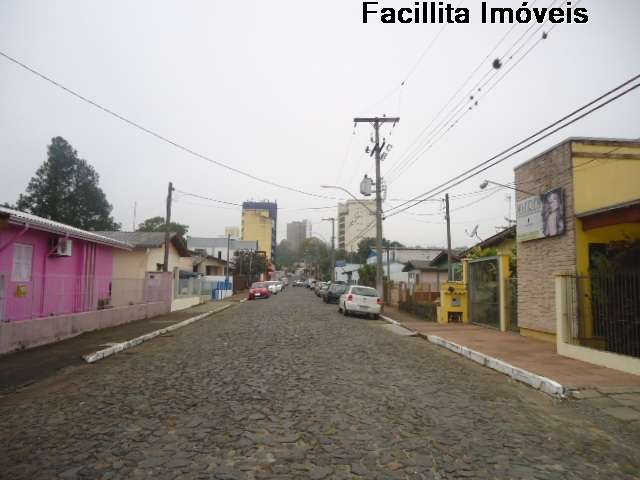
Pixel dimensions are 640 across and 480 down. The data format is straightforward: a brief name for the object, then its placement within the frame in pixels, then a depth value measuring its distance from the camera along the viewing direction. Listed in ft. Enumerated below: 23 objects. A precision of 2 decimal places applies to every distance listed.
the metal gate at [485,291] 53.52
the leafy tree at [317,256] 317.22
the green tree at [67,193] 167.94
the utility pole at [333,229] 181.08
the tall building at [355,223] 352.08
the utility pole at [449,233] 83.35
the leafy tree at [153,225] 244.83
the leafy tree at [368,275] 129.15
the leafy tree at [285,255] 521.65
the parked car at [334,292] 101.89
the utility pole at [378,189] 82.79
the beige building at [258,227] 381.40
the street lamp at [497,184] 46.19
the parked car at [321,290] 135.95
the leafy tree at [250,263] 207.31
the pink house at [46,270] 37.68
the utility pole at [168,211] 74.39
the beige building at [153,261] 85.61
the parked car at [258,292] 132.08
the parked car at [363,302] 68.74
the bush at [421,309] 66.54
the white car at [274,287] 172.04
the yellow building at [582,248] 30.60
